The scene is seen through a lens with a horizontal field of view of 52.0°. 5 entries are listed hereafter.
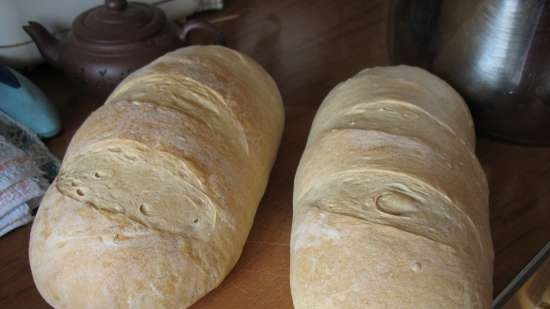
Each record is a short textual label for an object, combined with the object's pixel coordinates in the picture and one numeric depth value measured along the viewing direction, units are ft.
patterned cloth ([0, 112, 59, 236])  1.22
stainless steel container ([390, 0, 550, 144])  1.20
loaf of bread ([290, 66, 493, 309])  0.92
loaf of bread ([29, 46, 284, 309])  0.99
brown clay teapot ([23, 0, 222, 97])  1.47
